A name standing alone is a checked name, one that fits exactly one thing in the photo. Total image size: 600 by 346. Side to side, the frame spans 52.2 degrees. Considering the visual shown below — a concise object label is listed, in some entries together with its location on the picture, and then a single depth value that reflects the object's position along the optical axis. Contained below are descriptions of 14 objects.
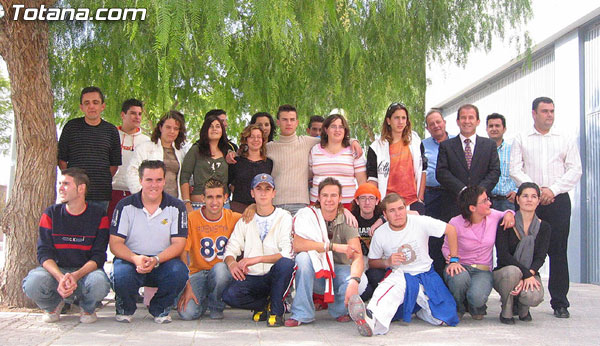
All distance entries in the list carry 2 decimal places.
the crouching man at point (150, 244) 5.07
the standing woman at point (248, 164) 6.03
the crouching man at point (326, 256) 5.06
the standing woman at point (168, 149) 5.97
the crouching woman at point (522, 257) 5.21
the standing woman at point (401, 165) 5.94
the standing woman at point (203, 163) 6.04
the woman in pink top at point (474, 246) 5.28
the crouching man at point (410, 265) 5.07
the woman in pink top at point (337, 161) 5.94
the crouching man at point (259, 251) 5.24
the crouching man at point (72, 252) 4.93
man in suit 5.88
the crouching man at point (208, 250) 5.33
